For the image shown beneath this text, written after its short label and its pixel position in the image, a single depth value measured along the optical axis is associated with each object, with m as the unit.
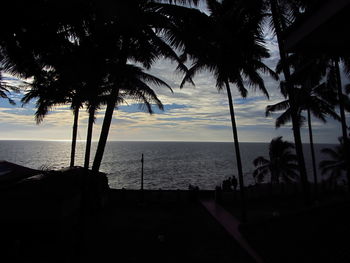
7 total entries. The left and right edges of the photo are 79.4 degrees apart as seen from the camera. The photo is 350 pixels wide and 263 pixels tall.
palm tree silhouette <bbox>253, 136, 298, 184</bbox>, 27.92
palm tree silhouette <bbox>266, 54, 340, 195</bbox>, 18.77
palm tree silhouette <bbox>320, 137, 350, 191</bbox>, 24.62
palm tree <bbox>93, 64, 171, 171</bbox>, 7.37
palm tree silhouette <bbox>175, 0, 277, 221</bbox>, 11.98
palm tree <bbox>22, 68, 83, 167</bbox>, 8.95
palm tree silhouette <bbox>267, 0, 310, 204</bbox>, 10.41
